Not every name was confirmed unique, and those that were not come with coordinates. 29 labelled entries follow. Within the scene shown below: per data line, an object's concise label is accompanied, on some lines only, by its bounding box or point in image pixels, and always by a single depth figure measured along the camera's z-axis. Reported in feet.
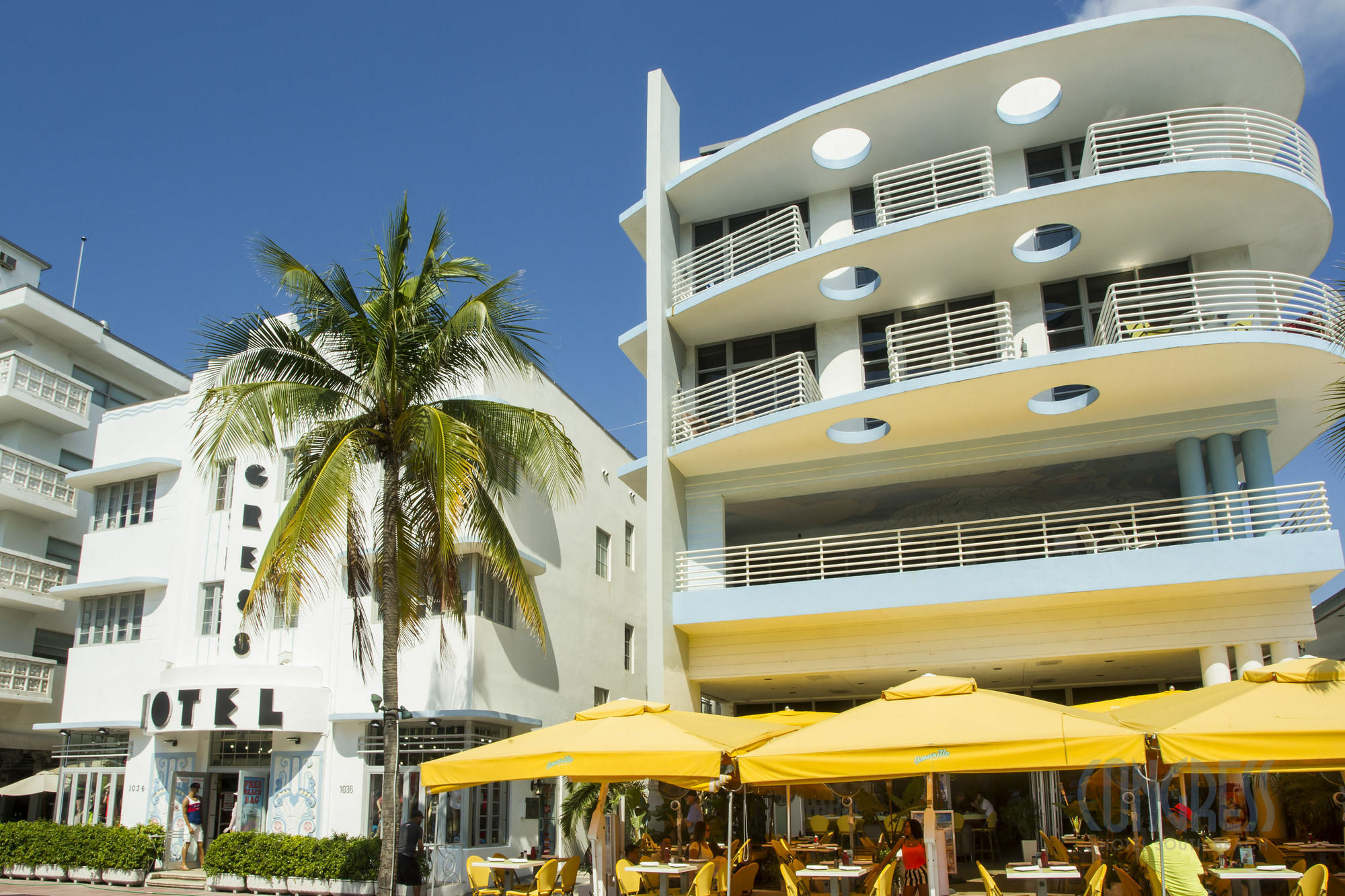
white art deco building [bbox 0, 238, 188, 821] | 86.17
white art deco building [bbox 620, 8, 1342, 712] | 54.60
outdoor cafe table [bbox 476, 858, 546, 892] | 43.73
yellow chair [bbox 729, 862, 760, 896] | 41.96
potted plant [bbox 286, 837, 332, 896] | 58.70
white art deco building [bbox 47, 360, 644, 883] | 63.77
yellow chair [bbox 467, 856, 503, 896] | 44.52
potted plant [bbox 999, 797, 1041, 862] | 63.93
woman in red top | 37.47
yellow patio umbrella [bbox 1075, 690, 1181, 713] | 43.57
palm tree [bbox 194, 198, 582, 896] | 45.42
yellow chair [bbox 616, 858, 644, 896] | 41.60
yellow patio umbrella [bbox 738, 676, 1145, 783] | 28.91
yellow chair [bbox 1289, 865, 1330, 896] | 31.22
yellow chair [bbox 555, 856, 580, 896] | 44.27
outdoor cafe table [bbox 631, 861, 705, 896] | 40.37
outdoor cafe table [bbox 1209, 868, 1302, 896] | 33.06
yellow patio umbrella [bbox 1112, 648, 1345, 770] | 28.58
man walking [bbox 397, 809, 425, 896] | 46.37
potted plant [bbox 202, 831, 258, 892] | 60.34
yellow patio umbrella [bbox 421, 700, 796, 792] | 34.65
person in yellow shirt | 31.71
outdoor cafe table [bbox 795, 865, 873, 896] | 38.96
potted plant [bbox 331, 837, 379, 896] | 57.62
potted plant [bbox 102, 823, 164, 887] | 63.87
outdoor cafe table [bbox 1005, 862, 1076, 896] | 35.91
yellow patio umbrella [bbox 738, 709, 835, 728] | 48.42
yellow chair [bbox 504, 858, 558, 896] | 42.80
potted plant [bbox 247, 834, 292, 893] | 59.36
